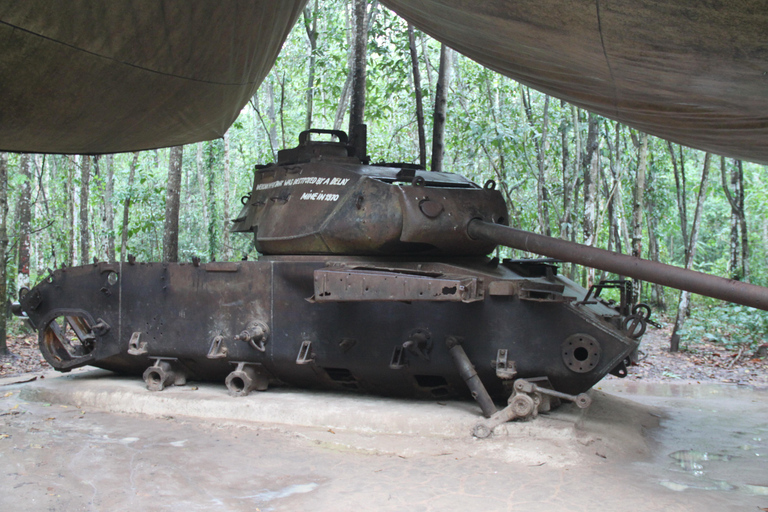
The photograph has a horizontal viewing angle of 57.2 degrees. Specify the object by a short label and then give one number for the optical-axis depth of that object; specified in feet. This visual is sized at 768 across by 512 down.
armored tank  19.49
